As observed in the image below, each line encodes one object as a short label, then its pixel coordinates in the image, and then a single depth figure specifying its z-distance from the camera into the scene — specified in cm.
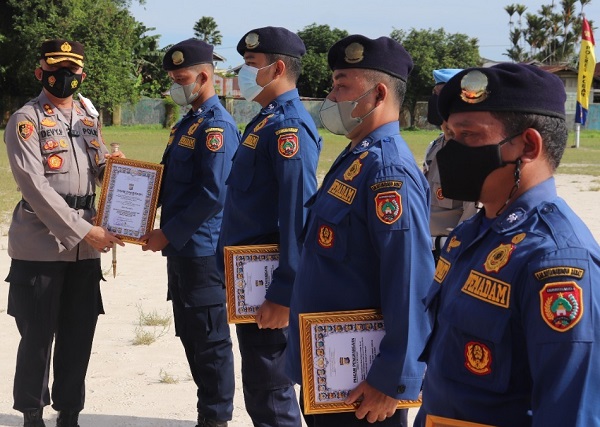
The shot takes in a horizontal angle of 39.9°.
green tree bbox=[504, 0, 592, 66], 9206
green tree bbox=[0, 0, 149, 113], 4719
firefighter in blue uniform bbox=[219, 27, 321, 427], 385
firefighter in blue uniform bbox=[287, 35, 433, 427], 284
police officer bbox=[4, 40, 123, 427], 466
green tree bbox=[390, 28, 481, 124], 6712
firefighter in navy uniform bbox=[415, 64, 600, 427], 179
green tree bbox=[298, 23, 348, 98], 6600
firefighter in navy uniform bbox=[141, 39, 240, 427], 479
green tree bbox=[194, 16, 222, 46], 9494
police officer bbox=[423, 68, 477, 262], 540
